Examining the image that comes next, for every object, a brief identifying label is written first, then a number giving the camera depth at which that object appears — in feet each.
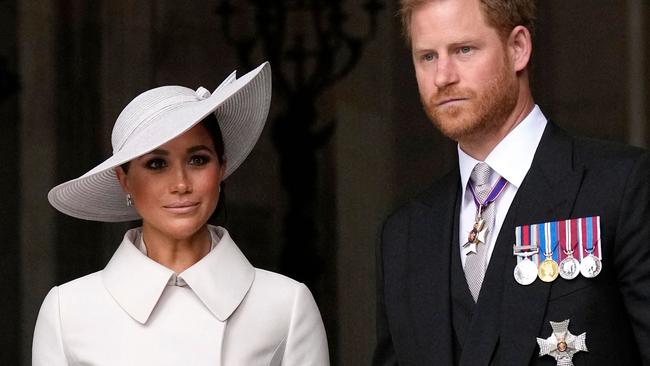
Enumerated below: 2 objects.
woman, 24.72
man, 22.90
